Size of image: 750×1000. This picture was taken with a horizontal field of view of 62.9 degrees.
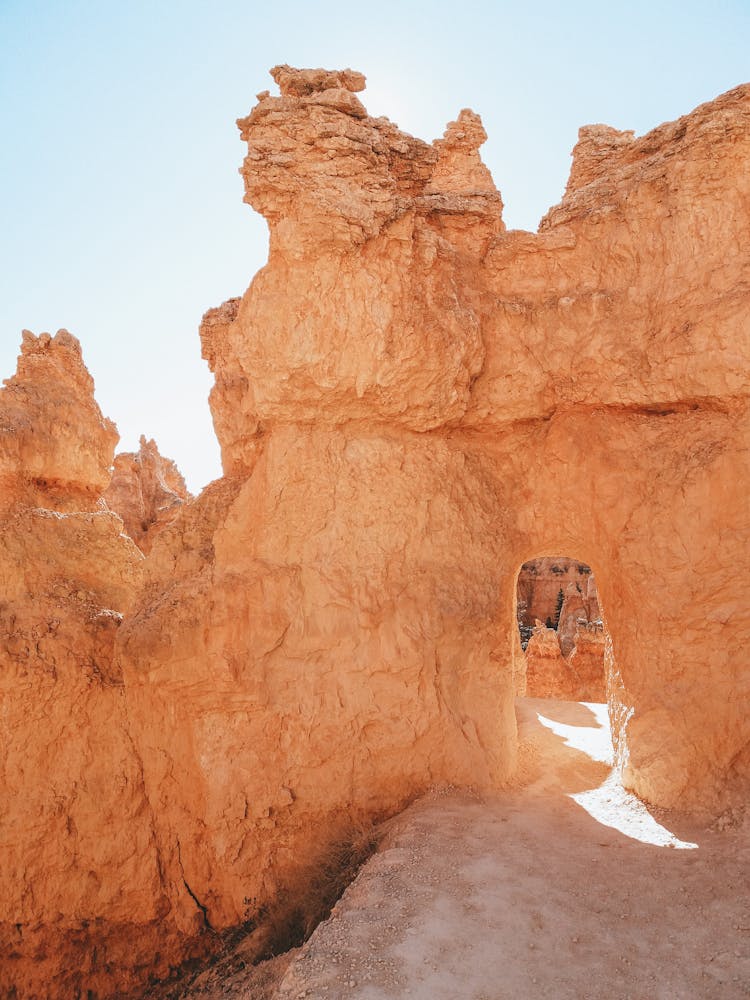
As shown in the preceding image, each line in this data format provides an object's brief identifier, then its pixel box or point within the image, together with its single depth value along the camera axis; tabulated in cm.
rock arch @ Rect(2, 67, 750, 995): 750
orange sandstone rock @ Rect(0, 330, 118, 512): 985
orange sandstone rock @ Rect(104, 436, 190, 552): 2173
